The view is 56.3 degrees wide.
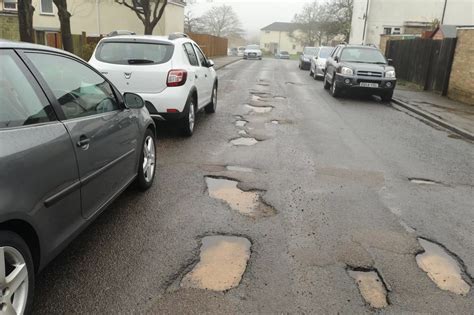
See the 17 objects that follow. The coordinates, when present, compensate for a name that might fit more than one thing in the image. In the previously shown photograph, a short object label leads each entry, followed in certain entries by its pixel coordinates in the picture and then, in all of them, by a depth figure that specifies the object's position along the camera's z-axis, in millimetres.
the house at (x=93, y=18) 32500
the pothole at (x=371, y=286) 3021
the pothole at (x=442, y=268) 3273
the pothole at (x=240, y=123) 9148
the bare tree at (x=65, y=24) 12328
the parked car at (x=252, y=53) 50712
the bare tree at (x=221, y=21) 92862
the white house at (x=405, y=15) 34500
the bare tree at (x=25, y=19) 9836
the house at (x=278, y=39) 113338
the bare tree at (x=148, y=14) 24842
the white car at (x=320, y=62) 21250
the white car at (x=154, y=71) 6945
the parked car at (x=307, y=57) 30425
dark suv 13414
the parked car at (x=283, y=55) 71325
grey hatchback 2346
